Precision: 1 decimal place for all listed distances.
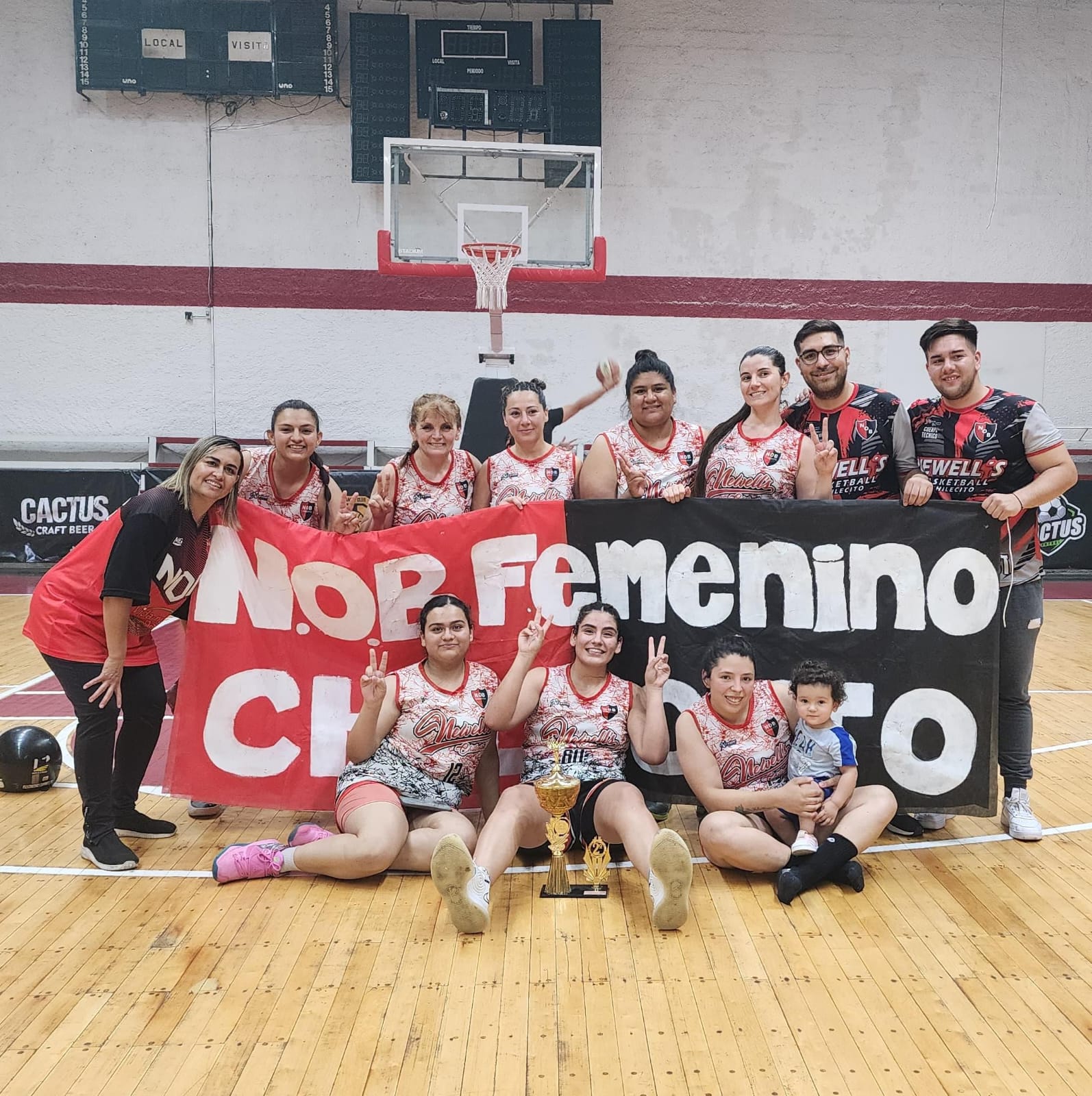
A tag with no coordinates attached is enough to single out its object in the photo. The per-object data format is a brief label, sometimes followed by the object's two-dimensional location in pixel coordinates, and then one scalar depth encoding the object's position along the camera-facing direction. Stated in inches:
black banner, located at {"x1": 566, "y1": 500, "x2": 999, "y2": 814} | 166.1
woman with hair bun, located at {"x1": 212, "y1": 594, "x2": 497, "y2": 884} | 149.1
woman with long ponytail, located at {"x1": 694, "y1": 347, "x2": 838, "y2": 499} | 165.2
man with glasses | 165.9
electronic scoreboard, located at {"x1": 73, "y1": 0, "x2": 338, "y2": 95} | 490.3
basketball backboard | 484.7
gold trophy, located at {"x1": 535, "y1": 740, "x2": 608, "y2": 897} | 139.0
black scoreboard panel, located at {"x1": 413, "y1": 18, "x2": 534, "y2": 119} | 493.0
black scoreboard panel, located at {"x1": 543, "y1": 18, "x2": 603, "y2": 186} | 497.0
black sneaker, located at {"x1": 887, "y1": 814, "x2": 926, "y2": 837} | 171.2
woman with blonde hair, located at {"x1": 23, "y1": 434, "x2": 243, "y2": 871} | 149.2
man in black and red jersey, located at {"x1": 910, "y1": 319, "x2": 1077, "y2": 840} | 161.2
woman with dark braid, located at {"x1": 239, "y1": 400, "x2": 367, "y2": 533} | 174.9
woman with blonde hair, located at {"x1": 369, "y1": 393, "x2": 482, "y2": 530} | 175.8
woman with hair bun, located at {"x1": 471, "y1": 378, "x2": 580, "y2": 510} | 172.9
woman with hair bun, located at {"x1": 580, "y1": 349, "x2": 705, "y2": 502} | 170.4
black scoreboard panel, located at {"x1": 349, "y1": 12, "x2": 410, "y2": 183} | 494.9
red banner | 171.5
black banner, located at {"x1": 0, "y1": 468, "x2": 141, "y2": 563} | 459.5
